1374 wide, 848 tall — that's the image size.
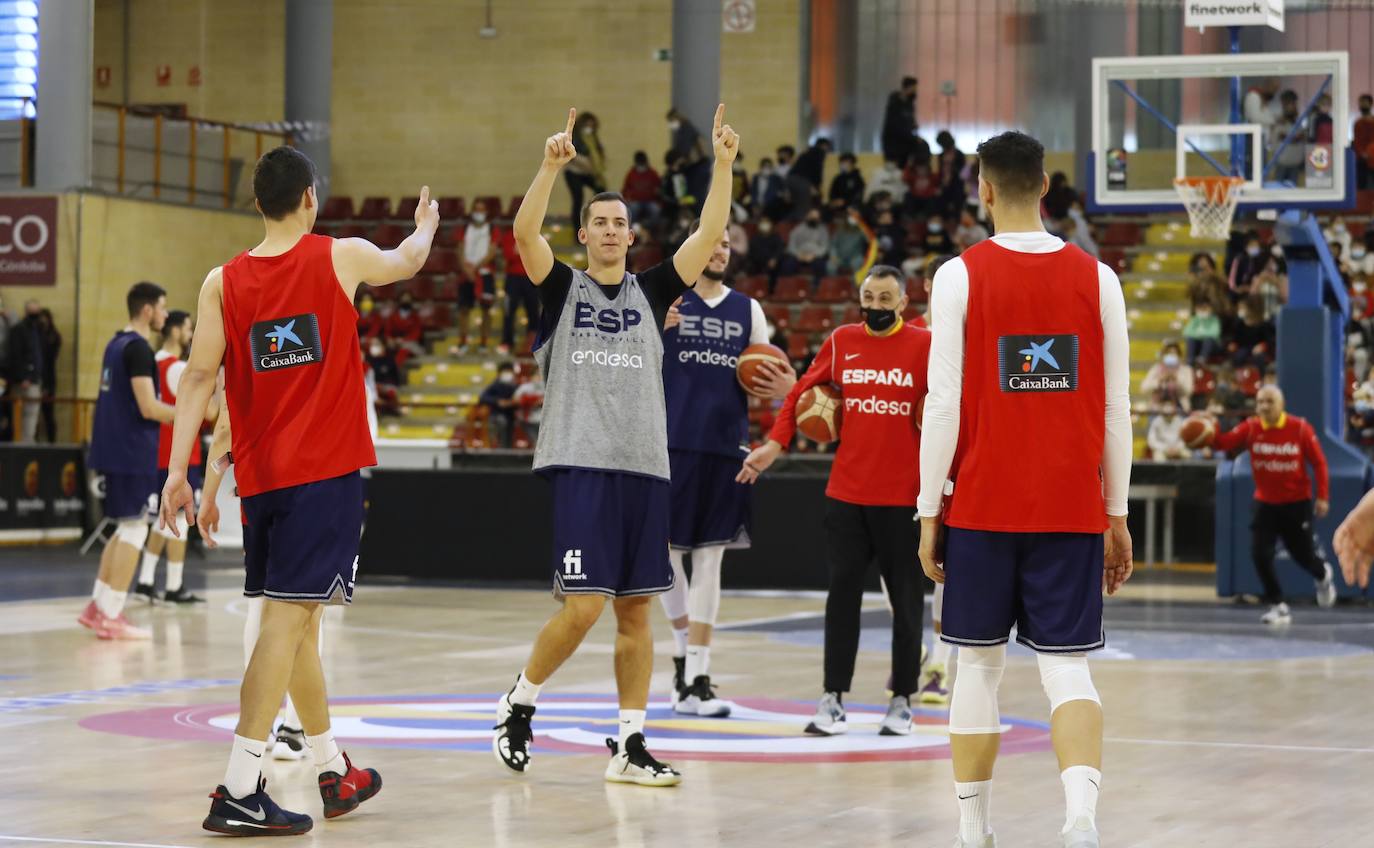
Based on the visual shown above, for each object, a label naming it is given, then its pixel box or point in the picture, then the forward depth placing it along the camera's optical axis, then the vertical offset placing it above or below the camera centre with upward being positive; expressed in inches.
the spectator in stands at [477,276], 1043.3 +97.2
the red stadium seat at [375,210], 1177.4 +149.0
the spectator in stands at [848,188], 1024.9 +145.6
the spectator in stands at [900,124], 1064.8 +187.4
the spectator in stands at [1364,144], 945.5 +163.3
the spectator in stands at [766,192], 1023.0 +142.2
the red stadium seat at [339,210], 1180.5 +149.1
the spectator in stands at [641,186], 1039.6 +146.9
